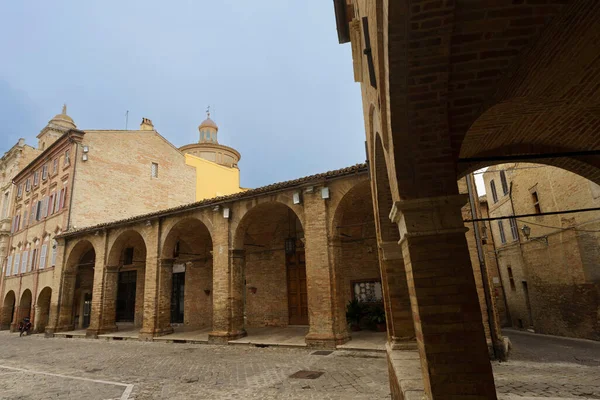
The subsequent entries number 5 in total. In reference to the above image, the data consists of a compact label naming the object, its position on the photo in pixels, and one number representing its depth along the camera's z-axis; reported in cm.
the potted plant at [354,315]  1361
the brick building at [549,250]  1370
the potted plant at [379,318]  1286
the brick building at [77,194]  2206
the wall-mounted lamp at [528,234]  1655
